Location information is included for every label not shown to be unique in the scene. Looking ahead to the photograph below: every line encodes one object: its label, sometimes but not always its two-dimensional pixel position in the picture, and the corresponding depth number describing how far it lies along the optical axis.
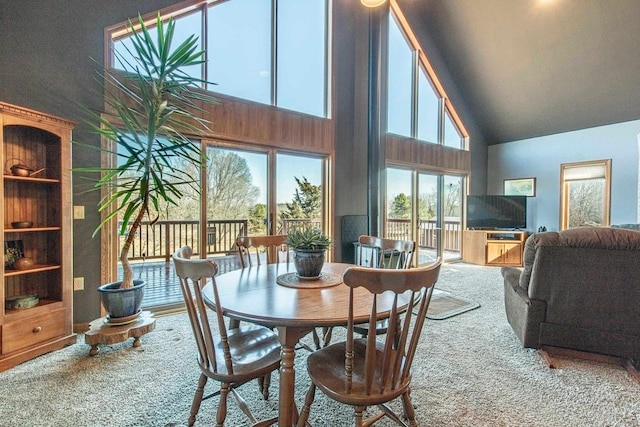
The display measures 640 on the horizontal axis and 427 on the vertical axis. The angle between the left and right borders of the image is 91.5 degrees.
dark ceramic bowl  2.37
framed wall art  6.55
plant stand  2.38
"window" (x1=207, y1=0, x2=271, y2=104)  3.76
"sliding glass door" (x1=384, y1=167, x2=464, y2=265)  5.76
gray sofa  2.17
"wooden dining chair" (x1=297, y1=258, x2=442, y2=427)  1.16
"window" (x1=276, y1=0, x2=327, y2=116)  4.36
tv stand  6.15
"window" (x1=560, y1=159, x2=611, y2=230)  5.54
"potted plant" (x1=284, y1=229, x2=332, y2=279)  1.90
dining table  1.31
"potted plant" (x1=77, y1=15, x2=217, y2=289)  2.50
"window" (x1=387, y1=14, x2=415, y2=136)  5.68
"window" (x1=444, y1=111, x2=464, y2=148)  6.63
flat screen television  6.45
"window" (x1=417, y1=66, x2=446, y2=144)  6.19
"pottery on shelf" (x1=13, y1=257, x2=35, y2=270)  2.39
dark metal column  4.82
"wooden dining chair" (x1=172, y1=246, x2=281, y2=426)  1.35
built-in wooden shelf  2.33
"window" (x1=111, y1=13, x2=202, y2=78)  3.49
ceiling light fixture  2.58
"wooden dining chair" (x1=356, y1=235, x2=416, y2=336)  1.94
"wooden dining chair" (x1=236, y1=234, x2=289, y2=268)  2.55
